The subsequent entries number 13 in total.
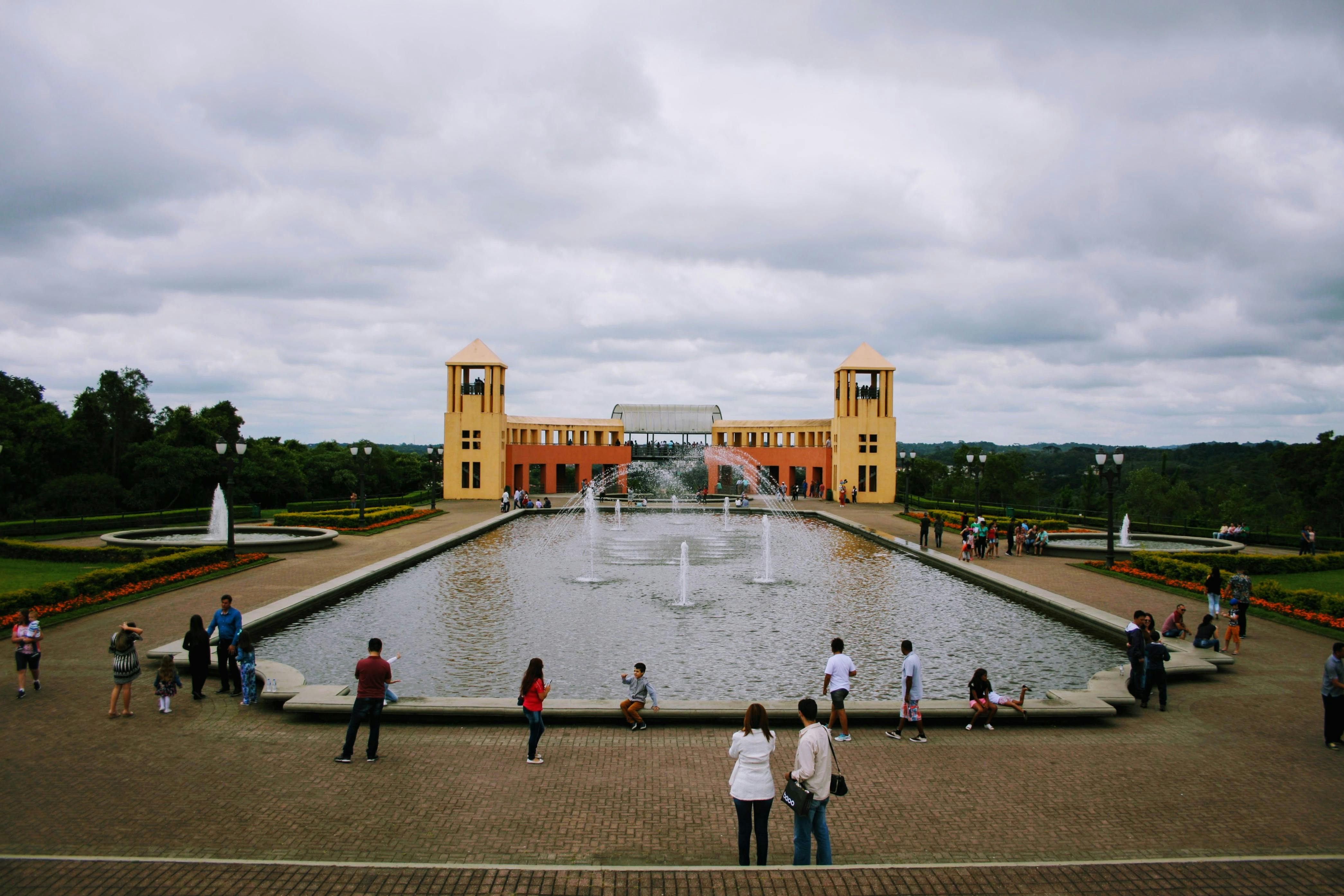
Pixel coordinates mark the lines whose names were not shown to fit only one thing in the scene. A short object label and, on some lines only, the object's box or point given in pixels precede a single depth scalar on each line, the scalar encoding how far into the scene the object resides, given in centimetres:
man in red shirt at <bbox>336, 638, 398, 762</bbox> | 819
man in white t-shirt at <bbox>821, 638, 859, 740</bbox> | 925
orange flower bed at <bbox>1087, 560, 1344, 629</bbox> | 1490
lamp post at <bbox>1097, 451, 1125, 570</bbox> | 2147
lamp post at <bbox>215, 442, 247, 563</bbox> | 2108
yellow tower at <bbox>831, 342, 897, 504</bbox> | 4994
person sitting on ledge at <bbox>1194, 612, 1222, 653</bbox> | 1298
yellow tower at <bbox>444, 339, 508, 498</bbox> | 4922
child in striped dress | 980
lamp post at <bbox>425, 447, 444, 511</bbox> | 4016
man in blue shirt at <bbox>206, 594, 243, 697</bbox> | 1048
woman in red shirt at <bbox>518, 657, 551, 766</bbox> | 827
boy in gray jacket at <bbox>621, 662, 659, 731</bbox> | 928
